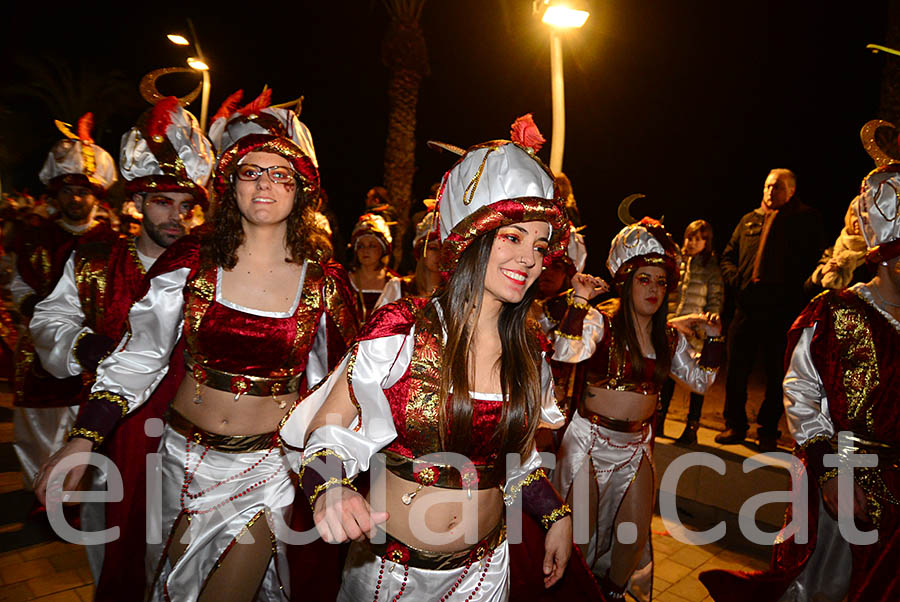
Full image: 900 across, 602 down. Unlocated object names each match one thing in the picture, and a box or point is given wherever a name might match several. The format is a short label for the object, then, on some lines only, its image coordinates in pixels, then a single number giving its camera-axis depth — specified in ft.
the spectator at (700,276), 21.86
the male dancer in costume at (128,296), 8.71
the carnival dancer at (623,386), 13.38
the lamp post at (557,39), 17.40
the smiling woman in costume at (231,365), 8.04
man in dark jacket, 19.61
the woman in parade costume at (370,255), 22.44
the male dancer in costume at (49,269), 14.29
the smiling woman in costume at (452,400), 6.31
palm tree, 40.55
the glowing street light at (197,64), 34.27
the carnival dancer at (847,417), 9.73
